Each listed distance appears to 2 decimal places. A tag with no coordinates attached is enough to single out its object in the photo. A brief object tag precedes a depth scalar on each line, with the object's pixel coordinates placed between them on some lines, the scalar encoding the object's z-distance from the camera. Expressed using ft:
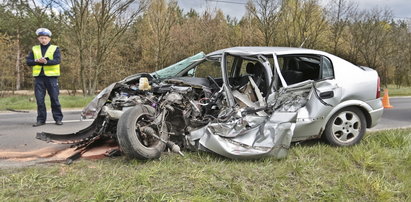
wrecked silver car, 12.03
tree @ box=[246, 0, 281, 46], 66.90
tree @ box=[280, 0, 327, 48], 68.64
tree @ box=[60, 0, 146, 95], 45.85
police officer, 19.36
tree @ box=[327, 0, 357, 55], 70.69
